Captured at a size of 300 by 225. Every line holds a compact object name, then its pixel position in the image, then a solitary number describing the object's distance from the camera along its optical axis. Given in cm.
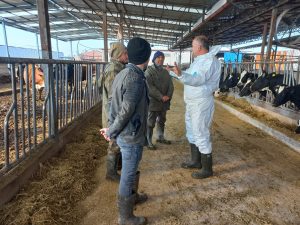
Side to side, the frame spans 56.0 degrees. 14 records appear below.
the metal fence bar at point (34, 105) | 327
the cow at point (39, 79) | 570
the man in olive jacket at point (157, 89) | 434
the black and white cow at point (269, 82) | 708
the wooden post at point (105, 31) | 1147
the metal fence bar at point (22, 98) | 289
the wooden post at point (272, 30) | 875
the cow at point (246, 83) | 817
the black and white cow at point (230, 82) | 1011
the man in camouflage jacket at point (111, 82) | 335
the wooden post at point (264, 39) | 1119
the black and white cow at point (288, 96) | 578
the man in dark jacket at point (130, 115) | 221
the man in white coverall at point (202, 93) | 329
